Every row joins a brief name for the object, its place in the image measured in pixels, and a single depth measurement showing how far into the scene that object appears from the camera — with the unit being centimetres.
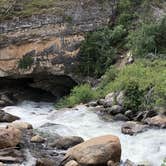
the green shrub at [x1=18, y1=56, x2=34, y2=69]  2541
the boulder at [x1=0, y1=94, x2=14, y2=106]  2402
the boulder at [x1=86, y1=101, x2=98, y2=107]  2017
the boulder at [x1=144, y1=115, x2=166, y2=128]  1542
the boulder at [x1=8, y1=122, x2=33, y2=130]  1600
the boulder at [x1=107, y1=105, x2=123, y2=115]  1812
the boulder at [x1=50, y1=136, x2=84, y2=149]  1370
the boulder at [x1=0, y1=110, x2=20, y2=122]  1813
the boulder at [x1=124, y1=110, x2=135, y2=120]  1758
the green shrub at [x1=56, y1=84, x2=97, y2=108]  2191
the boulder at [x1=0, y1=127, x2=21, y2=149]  1302
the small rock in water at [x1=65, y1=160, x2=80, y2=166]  1150
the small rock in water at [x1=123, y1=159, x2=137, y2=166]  1174
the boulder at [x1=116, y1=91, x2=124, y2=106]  1861
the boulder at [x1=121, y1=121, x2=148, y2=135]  1512
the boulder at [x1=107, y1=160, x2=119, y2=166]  1158
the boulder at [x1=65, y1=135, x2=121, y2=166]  1161
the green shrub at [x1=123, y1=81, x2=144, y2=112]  1801
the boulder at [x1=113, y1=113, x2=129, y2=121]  1736
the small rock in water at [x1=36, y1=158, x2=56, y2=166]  1172
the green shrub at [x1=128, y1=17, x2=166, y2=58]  2303
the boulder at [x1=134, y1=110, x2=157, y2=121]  1672
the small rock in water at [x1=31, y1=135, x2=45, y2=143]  1438
